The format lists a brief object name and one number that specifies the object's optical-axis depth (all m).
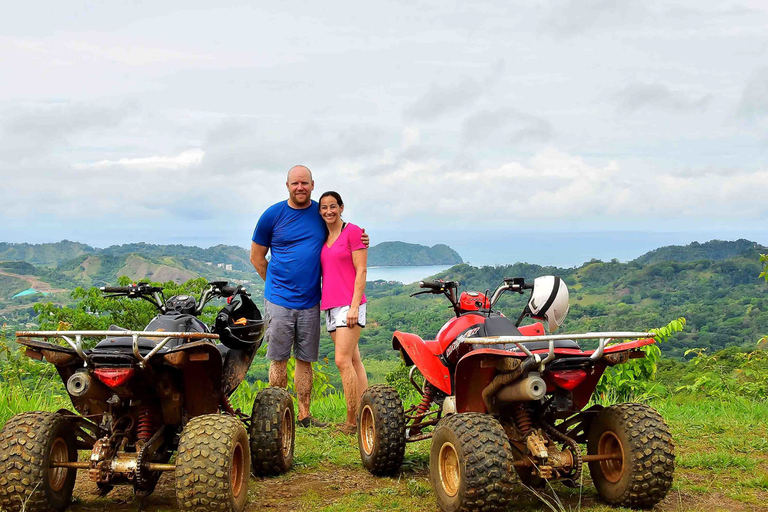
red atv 4.39
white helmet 5.12
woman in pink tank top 7.27
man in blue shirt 7.29
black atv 4.38
